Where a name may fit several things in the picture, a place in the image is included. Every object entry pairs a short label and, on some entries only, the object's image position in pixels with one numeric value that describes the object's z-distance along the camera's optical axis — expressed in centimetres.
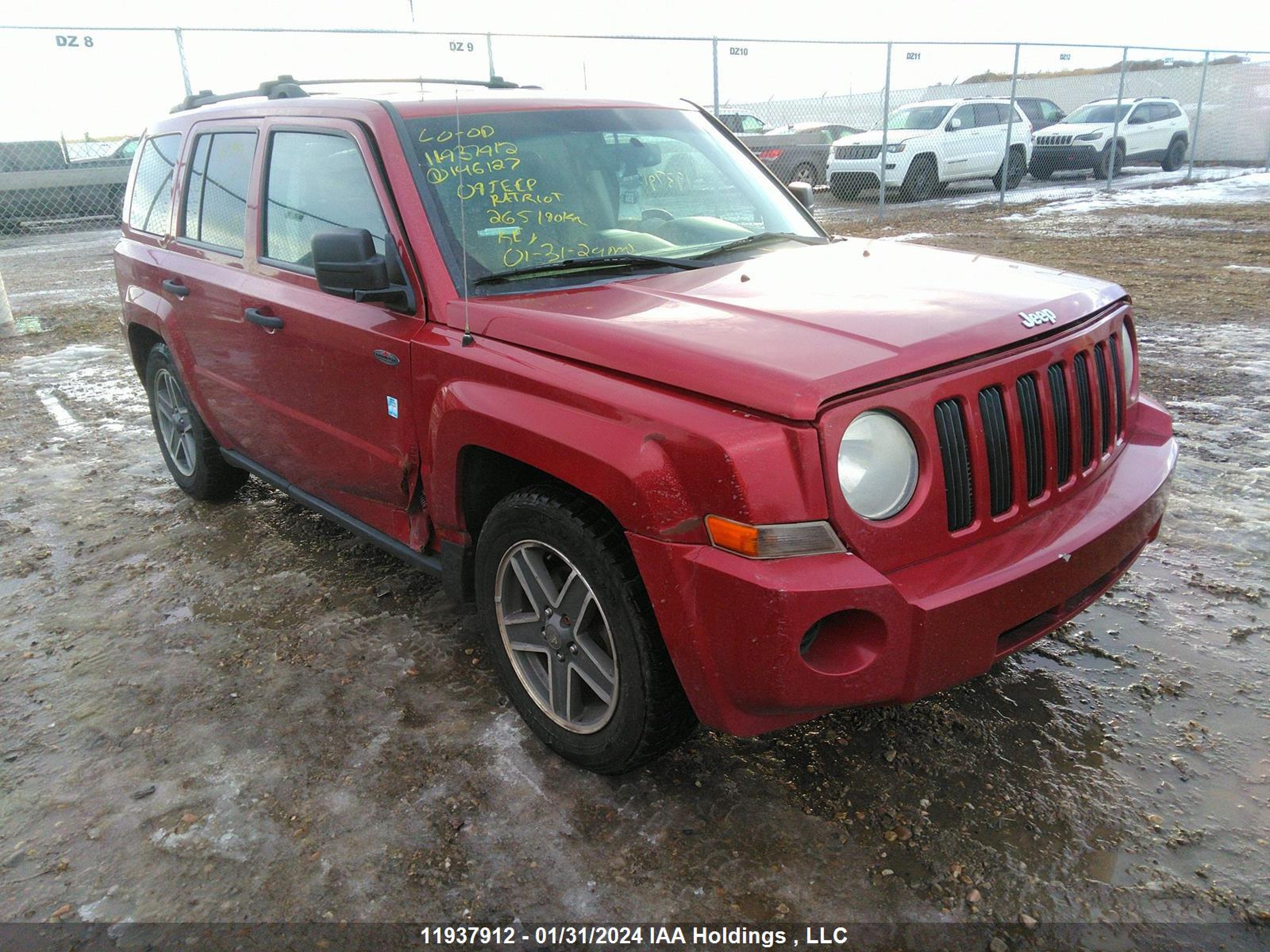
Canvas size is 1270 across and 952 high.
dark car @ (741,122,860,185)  1877
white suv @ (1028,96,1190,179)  2125
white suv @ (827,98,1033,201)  1789
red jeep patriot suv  210
